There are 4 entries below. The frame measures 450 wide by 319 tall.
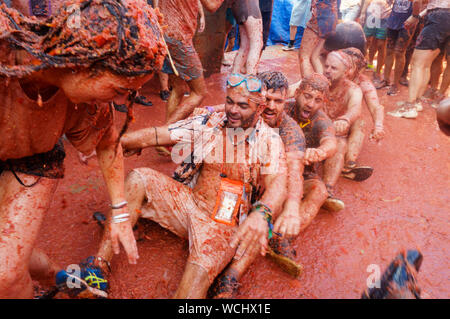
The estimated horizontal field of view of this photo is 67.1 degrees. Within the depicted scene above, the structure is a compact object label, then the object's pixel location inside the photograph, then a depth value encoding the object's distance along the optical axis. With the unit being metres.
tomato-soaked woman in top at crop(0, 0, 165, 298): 1.35
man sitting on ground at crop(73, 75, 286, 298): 2.60
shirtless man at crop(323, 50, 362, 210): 4.16
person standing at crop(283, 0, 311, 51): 10.03
